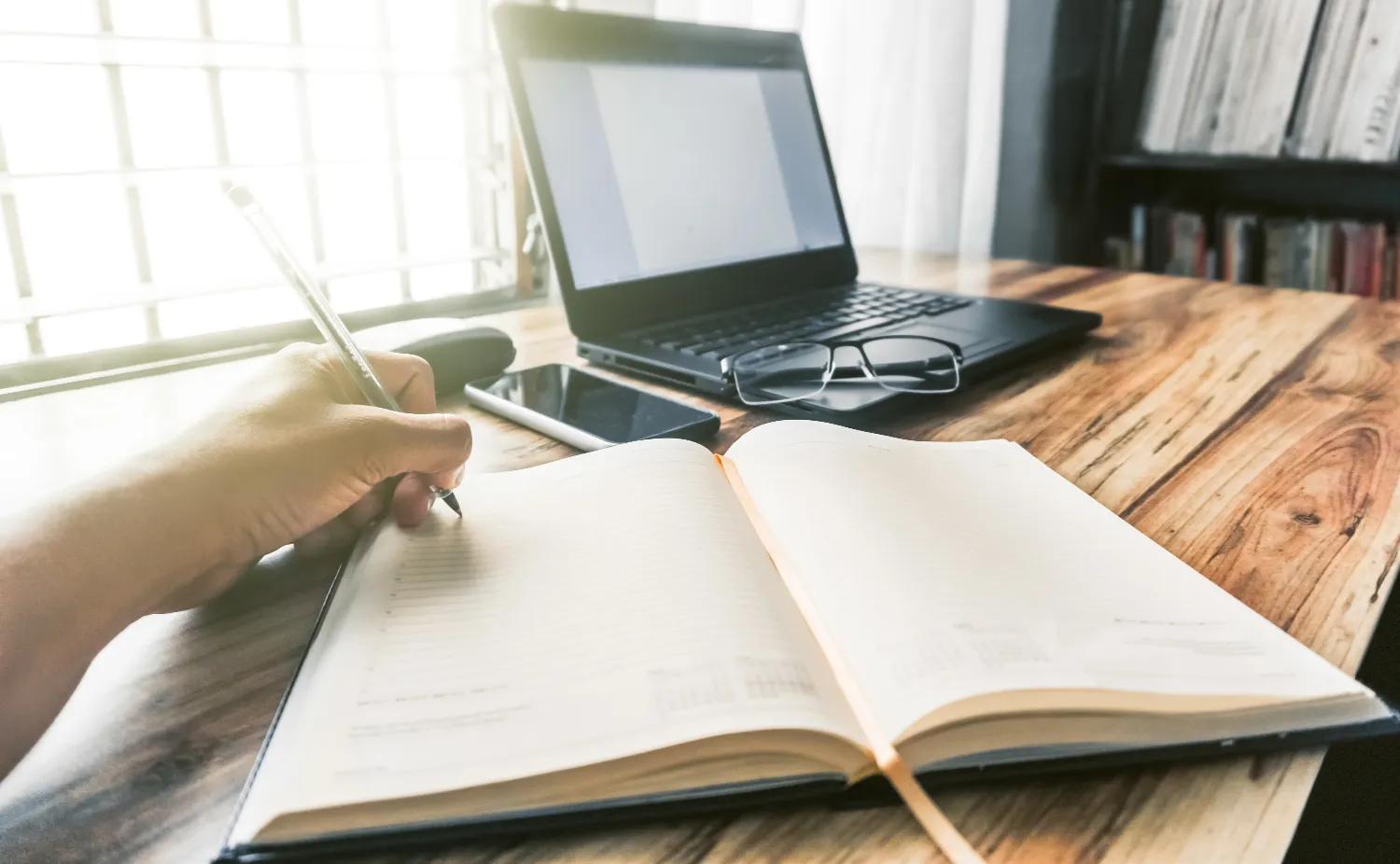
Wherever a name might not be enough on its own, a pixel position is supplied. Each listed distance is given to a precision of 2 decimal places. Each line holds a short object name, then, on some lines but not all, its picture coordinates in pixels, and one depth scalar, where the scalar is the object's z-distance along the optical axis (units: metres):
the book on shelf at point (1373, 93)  1.37
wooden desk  0.29
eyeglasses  0.68
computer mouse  0.73
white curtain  1.55
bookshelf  1.58
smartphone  0.61
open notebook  0.29
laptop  0.78
